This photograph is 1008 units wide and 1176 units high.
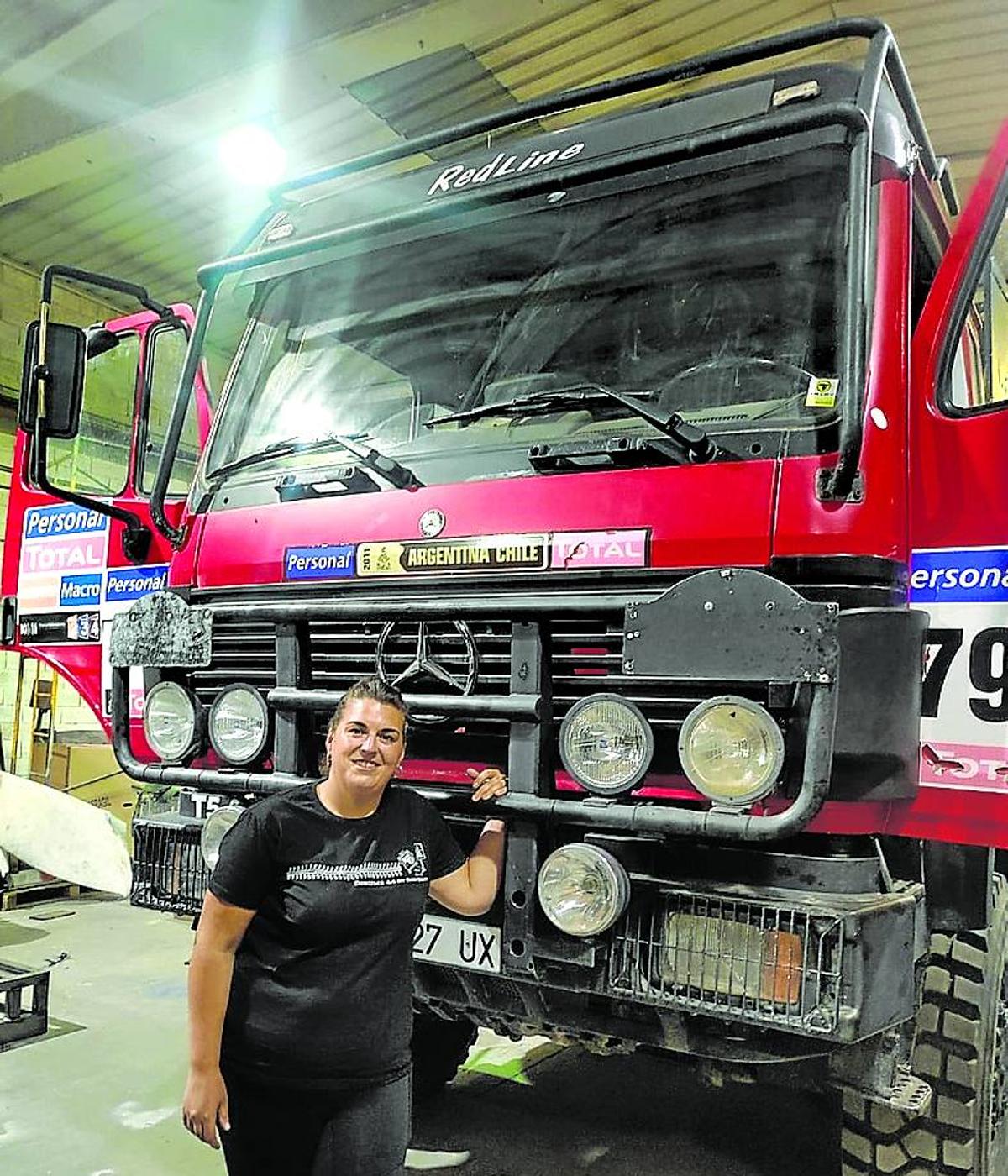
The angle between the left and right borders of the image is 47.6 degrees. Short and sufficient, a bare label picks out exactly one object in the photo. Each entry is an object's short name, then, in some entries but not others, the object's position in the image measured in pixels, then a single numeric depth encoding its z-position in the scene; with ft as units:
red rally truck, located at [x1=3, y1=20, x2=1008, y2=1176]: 7.65
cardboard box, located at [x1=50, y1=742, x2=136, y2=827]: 25.36
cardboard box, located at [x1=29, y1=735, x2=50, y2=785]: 25.54
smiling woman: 7.57
